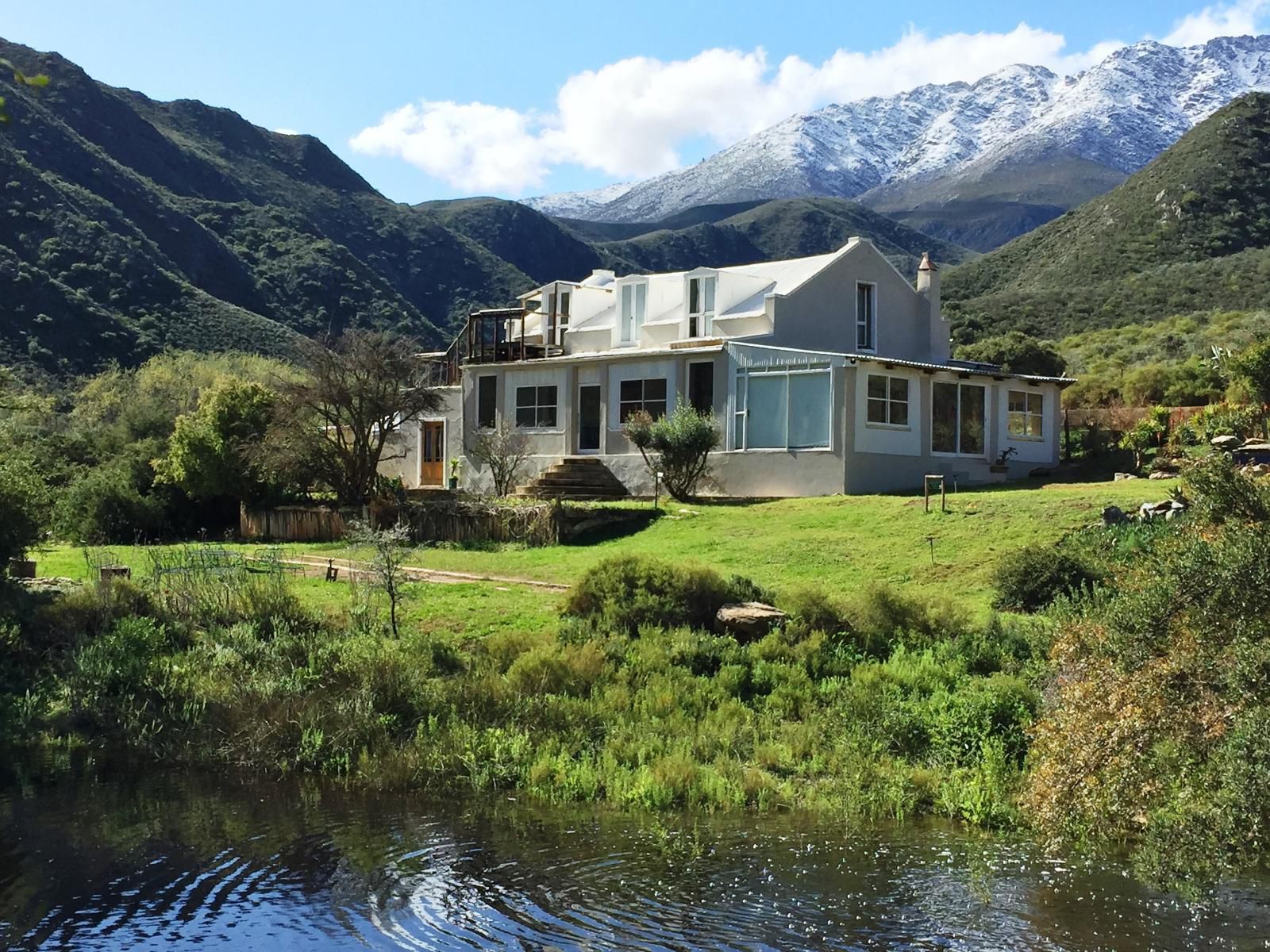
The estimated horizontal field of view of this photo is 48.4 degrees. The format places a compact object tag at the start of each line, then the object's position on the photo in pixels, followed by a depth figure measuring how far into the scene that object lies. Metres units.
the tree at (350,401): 32.38
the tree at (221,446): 32.62
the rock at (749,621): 17.94
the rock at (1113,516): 22.64
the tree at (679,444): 32.16
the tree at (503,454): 35.31
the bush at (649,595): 18.25
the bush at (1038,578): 19.06
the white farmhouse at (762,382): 32.19
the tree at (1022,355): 48.94
